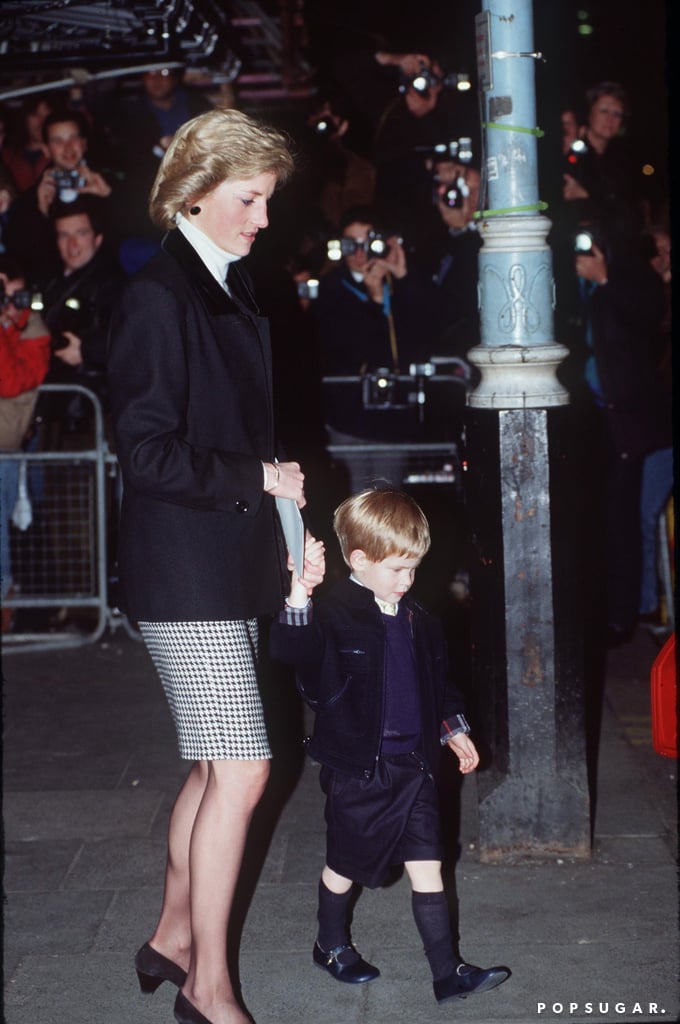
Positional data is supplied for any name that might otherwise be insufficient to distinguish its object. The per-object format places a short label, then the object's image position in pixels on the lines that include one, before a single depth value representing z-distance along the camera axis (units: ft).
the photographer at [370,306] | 27.27
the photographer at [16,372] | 26.40
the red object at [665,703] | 11.55
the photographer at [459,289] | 27.40
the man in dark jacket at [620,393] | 25.25
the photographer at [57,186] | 30.40
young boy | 12.69
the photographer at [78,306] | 27.63
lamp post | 14.78
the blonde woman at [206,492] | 11.64
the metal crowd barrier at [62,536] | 26.91
